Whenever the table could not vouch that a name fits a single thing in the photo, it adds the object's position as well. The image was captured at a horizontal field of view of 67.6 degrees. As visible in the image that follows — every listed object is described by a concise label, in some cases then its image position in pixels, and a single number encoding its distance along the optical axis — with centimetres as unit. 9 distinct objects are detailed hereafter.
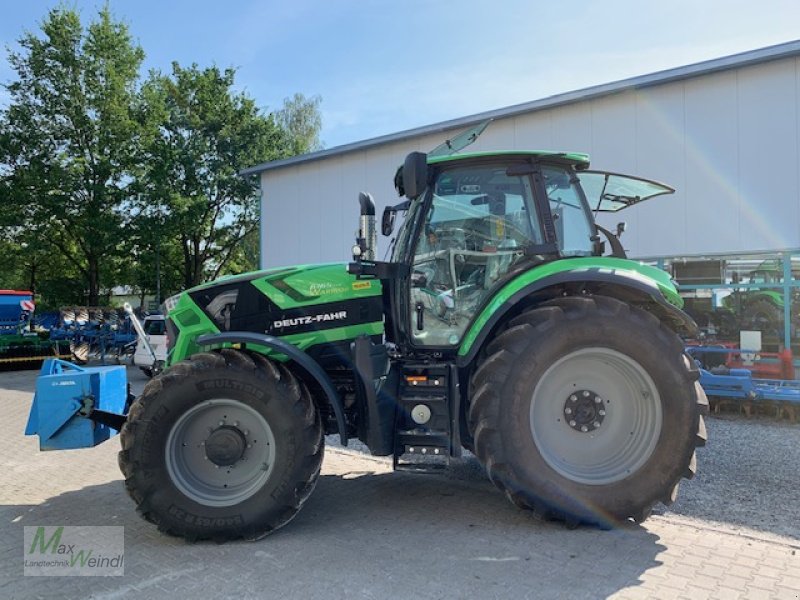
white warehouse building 977
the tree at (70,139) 2344
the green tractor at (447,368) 401
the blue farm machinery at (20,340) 1658
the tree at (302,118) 3494
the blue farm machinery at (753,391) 775
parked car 1398
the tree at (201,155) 2478
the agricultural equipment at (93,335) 1755
